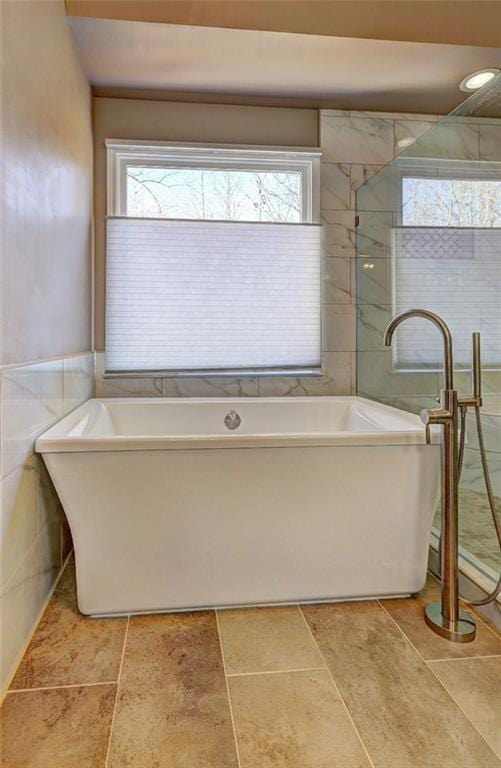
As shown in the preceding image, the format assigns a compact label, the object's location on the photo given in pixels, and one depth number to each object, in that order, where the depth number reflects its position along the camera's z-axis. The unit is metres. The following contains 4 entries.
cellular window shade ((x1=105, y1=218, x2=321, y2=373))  2.74
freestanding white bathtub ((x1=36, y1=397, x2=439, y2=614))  1.59
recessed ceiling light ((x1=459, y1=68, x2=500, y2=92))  2.40
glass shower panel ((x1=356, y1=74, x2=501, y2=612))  1.97
